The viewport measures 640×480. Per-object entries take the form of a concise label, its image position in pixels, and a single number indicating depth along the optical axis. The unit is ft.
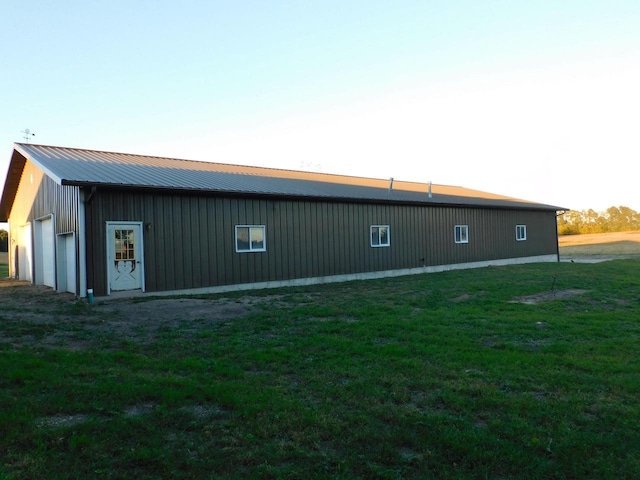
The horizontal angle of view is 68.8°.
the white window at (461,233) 71.76
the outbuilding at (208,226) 39.45
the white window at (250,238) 47.06
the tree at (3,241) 123.65
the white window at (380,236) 60.08
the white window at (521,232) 83.97
